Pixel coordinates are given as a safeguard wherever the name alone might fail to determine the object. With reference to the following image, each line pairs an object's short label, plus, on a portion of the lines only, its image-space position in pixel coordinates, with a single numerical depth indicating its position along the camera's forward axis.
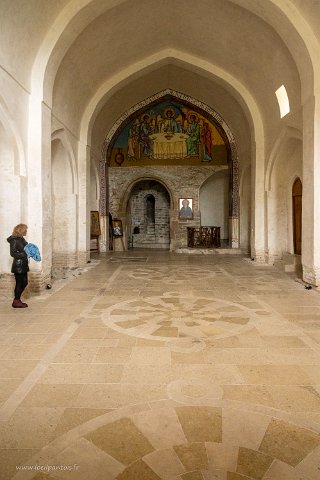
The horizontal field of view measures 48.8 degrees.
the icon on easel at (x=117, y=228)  17.14
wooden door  11.44
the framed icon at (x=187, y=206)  17.70
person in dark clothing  6.13
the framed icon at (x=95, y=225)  14.57
